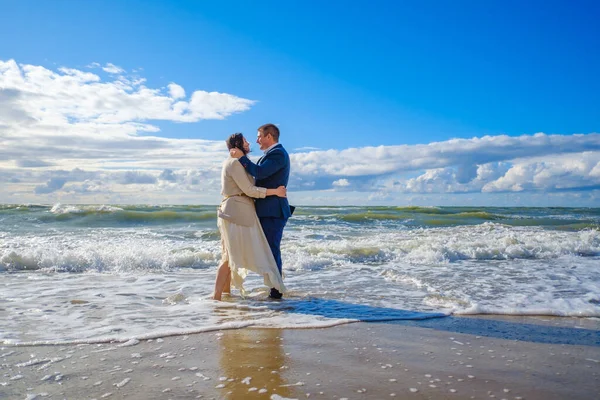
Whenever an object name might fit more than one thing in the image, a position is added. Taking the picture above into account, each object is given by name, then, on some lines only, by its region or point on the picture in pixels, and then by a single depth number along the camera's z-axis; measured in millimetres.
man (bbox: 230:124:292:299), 5297
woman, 5391
